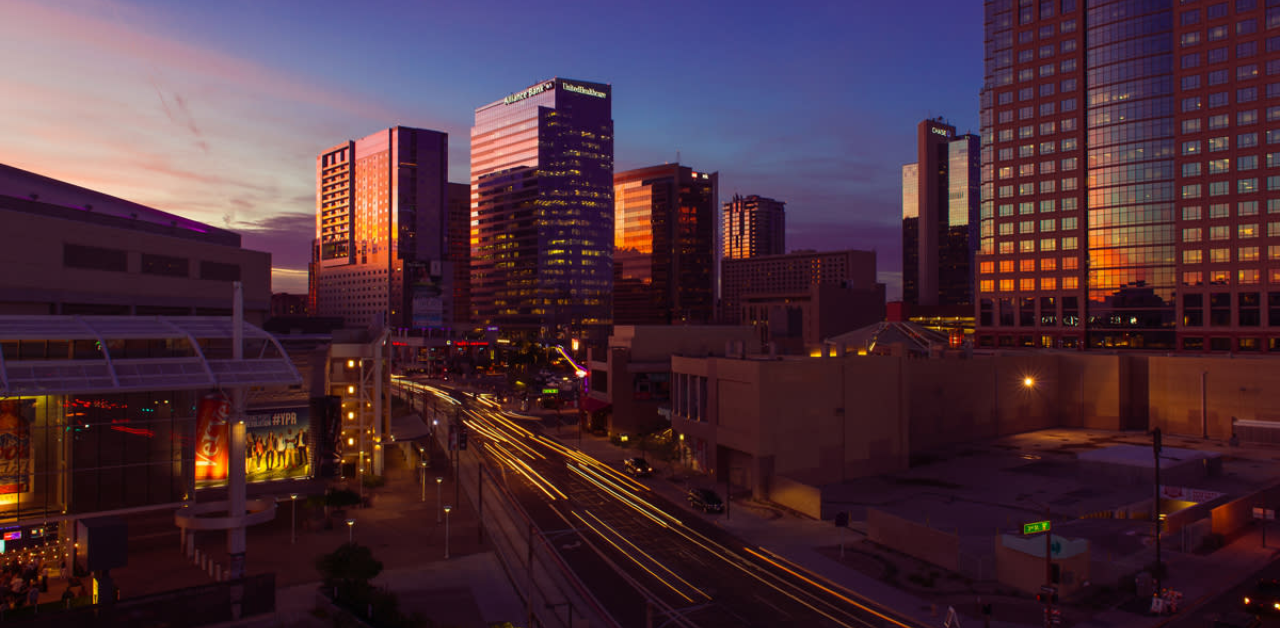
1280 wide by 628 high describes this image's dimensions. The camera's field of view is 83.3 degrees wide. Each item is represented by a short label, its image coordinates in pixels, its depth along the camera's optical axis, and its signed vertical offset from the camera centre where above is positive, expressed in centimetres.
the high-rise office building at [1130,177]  10456 +2198
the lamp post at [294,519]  4051 -1222
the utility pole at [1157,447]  3212 -628
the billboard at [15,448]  2942 -549
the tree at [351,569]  2756 -982
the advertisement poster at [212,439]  3441 -615
